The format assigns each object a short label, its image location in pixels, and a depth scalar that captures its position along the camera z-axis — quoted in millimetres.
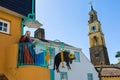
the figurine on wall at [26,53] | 9984
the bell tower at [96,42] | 54188
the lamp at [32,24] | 10997
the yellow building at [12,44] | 9703
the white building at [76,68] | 20694
